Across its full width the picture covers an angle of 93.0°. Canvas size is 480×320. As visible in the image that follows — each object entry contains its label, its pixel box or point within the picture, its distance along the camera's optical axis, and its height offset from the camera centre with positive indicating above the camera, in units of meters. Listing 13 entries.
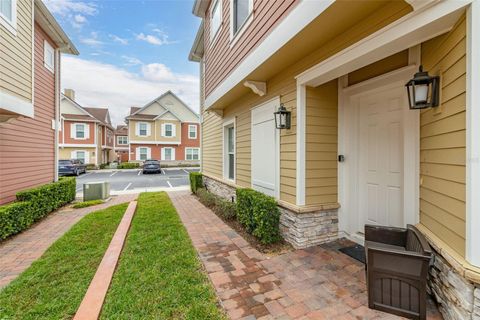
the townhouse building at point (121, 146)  37.12 +2.06
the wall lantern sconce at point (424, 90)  2.29 +0.71
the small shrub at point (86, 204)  7.92 -1.64
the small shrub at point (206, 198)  7.34 -1.35
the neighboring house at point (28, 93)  5.00 +1.72
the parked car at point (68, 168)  18.72 -0.82
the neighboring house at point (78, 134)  25.06 +2.68
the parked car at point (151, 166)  21.75 -0.74
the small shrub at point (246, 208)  4.46 -1.01
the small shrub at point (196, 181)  9.88 -0.98
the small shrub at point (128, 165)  26.19 -0.78
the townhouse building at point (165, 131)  27.14 +3.33
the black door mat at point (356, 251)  3.43 -1.47
